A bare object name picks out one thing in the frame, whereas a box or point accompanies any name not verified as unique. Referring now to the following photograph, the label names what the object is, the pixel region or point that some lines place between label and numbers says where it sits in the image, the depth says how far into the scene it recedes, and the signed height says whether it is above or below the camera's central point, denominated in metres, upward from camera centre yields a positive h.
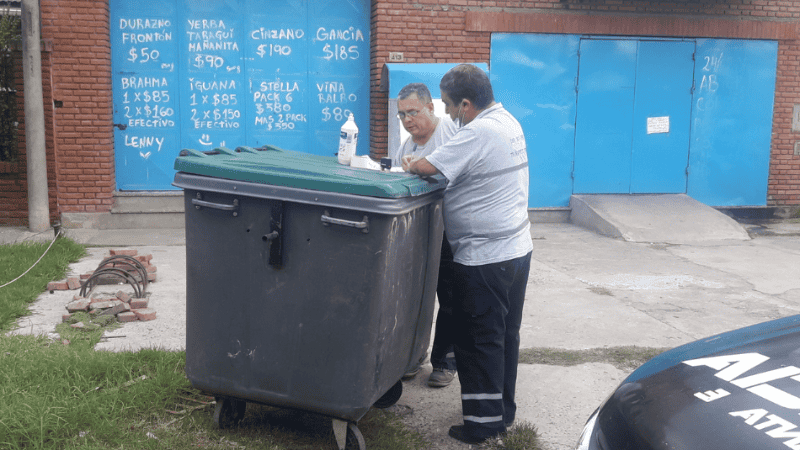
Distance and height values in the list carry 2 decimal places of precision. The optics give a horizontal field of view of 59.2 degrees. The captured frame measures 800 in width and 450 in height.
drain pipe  7.87 +0.04
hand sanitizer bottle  3.68 -0.08
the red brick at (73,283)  5.77 -1.29
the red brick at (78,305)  5.00 -1.28
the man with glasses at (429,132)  4.06 -0.02
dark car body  1.76 -0.73
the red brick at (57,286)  5.70 -1.30
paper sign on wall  10.12 +0.12
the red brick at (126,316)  5.02 -1.36
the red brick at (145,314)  5.03 -1.34
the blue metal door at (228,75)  8.91 +0.66
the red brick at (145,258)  6.49 -1.22
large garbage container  2.92 -0.64
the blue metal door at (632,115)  9.91 +0.24
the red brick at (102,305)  5.07 -1.29
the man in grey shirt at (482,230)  3.26 -0.47
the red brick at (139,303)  5.18 -1.30
